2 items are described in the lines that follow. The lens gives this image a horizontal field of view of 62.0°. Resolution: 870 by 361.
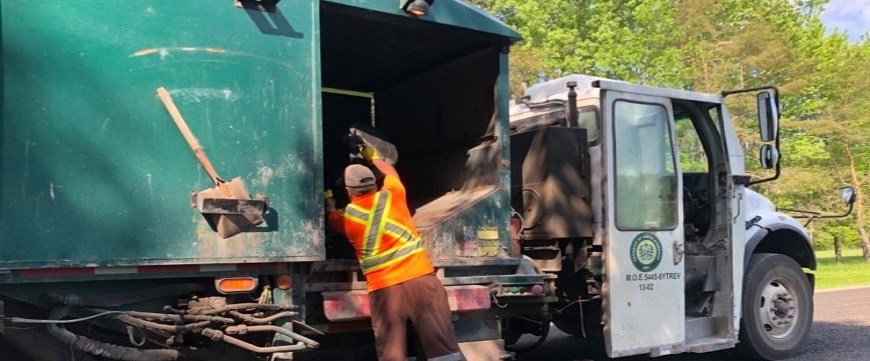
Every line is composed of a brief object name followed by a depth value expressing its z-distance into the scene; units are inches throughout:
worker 150.9
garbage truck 120.0
